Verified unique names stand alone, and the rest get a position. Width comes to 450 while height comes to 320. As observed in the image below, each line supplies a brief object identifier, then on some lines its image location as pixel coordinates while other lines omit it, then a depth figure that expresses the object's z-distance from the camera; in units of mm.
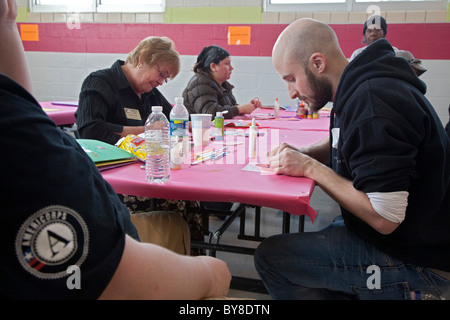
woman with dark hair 3293
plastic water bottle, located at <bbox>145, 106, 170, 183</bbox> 1307
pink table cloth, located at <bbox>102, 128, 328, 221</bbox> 1161
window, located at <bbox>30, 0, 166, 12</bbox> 5031
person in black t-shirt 499
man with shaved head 1064
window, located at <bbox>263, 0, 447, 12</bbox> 4196
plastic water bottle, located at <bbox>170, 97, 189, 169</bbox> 1457
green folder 1384
